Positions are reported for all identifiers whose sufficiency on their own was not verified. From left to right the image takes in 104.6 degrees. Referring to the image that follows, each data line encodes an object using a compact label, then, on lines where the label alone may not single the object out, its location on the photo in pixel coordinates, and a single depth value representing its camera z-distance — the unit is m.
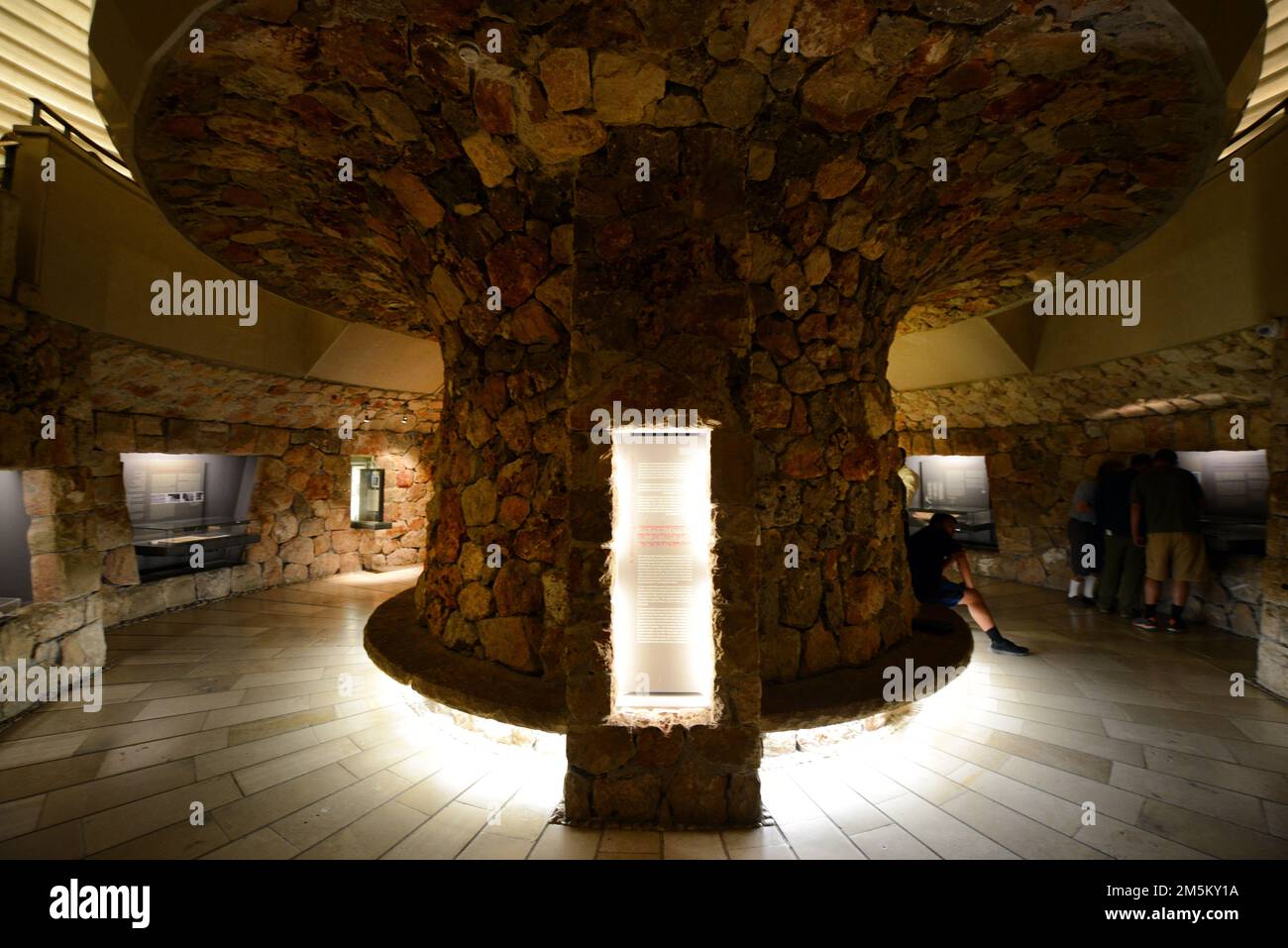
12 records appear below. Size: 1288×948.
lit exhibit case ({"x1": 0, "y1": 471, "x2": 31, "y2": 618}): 4.01
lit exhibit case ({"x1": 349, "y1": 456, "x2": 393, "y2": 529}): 8.22
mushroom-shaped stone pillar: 2.14
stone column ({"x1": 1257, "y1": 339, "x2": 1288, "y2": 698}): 3.71
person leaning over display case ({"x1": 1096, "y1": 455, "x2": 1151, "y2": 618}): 5.66
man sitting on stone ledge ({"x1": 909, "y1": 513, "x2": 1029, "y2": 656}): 4.34
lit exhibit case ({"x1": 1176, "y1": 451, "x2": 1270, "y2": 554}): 4.95
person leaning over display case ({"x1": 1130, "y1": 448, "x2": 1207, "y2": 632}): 5.02
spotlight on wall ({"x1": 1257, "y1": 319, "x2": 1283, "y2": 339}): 3.75
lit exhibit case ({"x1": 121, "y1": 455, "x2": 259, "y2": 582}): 5.91
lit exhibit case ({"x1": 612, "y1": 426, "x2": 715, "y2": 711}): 2.45
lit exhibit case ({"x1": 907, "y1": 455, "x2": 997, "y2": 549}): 7.91
